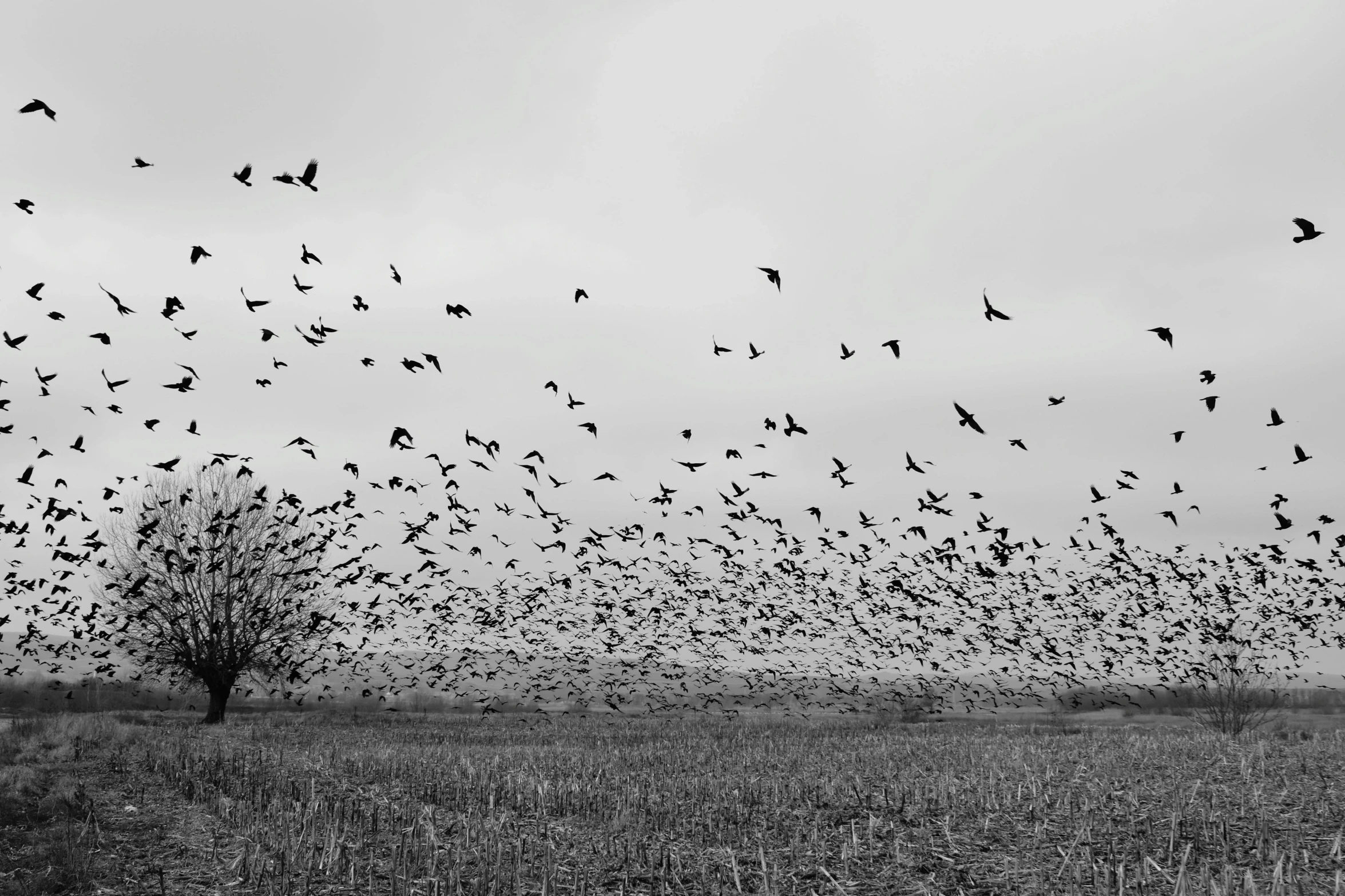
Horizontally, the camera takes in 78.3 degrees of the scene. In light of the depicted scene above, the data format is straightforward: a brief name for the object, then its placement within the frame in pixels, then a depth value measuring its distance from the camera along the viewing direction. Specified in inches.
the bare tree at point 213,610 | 1681.8
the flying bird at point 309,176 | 489.7
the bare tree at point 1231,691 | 1302.9
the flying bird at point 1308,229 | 479.8
